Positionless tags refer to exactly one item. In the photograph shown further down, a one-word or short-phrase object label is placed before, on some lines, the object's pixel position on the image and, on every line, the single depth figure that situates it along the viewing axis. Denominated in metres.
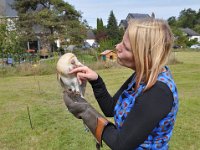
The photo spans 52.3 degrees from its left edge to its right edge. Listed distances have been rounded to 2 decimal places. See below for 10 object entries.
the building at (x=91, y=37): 45.89
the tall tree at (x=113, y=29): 32.08
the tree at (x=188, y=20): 63.01
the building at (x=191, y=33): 52.99
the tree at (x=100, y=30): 33.69
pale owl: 1.08
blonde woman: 0.82
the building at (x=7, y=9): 21.66
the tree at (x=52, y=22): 17.21
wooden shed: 12.14
